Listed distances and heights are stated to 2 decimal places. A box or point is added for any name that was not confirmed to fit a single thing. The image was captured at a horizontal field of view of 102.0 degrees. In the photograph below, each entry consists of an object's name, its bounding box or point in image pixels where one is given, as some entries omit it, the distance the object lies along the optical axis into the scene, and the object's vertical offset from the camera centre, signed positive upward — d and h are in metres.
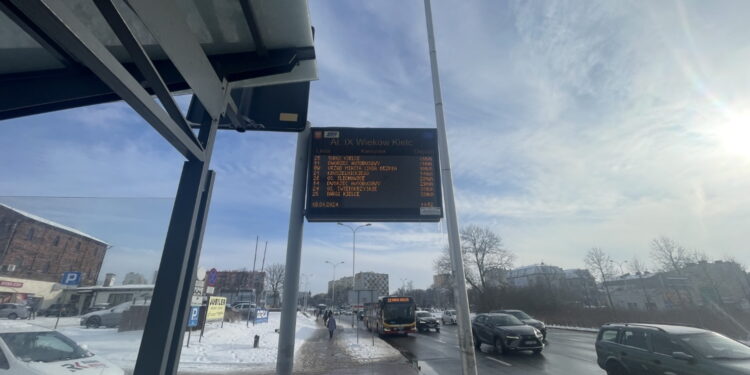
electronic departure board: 6.09 +2.36
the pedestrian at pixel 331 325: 18.95 -1.77
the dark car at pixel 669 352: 6.07 -1.17
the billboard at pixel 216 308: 20.15 -0.84
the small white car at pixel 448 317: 32.81 -2.28
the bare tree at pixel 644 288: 45.19 +1.27
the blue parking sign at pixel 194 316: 13.41 -0.87
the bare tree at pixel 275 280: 71.81 +3.53
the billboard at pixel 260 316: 25.86 -1.70
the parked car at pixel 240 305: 37.59 -1.20
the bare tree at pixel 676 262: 42.50 +4.47
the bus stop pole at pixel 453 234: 4.25 +0.98
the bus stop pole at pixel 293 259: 5.03 +0.62
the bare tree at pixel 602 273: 50.35 +3.60
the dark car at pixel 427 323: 25.59 -2.17
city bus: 22.27 -1.42
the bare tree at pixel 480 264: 47.81 +4.88
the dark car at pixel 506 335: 12.67 -1.59
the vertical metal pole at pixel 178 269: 1.80 +0.17
